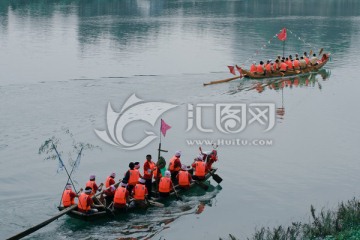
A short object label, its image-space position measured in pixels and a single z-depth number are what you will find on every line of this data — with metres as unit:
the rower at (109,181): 25.64
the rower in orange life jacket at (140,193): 24.69
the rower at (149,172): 26.30
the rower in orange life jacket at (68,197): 23.64
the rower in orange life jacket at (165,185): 25.75
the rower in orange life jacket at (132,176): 25.88
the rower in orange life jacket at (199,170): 27.70
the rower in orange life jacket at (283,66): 49.47
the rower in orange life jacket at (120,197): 24.19
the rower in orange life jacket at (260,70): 48.25
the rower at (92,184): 24.91
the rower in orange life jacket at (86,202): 23.31
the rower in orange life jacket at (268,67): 48.69
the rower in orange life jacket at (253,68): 48.35
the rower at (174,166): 27.58
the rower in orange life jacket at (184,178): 26.66
